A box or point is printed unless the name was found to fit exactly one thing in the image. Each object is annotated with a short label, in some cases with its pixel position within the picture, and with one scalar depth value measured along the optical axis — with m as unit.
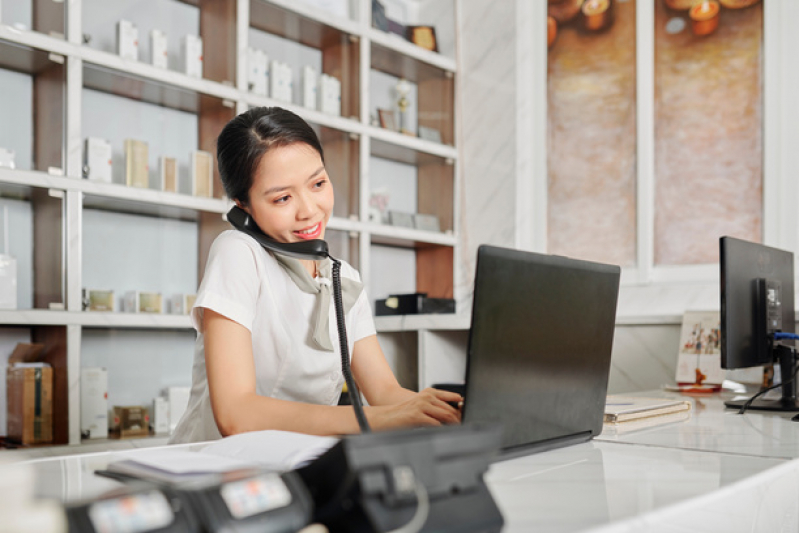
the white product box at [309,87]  3.54
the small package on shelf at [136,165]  2.91
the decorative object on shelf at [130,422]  2.84
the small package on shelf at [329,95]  3.62
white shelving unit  2.66
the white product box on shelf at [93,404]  2.72
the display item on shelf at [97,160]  2.77
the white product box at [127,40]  2.89
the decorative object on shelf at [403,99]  4.17
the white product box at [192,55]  3.10
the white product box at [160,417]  2.96
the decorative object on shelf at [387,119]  3.97
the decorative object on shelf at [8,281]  2.54
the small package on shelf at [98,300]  2.75
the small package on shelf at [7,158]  2.59
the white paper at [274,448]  0.76
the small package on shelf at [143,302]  2.92
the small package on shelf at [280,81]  3.40
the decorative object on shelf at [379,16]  3.93
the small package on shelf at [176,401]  3.01
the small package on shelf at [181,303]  3.07
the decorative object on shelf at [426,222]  4.11
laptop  0.91
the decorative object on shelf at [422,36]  4.25
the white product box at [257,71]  3.29
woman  1.41
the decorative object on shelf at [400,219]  3.95
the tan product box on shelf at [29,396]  2.54
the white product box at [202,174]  3.11
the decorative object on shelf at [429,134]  4.19
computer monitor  1.93
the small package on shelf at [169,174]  3.02
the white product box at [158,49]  3.00
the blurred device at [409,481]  0.58
